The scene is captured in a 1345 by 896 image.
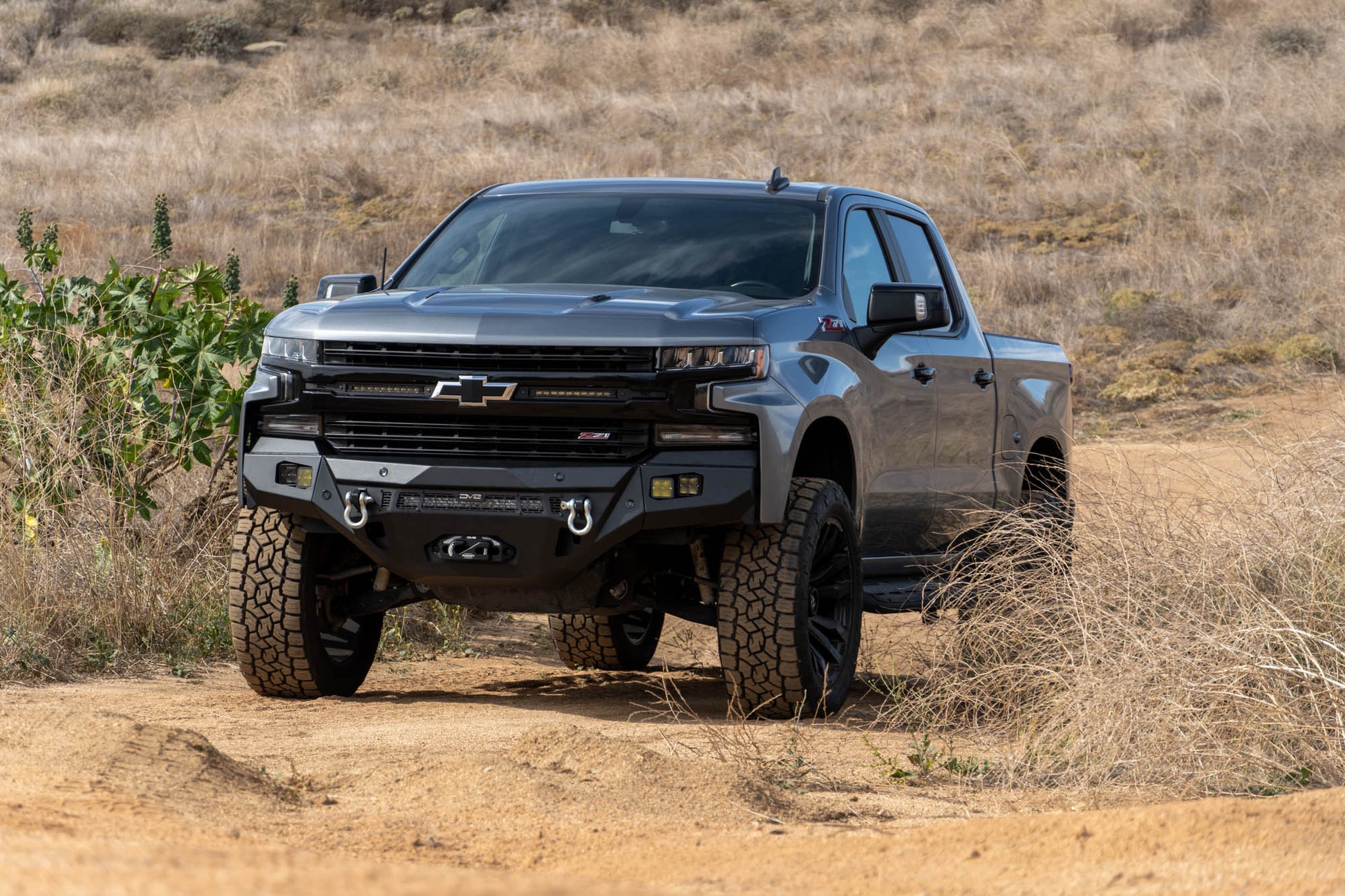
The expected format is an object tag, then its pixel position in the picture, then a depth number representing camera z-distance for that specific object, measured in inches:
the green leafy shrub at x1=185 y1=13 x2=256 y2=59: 2997.0
